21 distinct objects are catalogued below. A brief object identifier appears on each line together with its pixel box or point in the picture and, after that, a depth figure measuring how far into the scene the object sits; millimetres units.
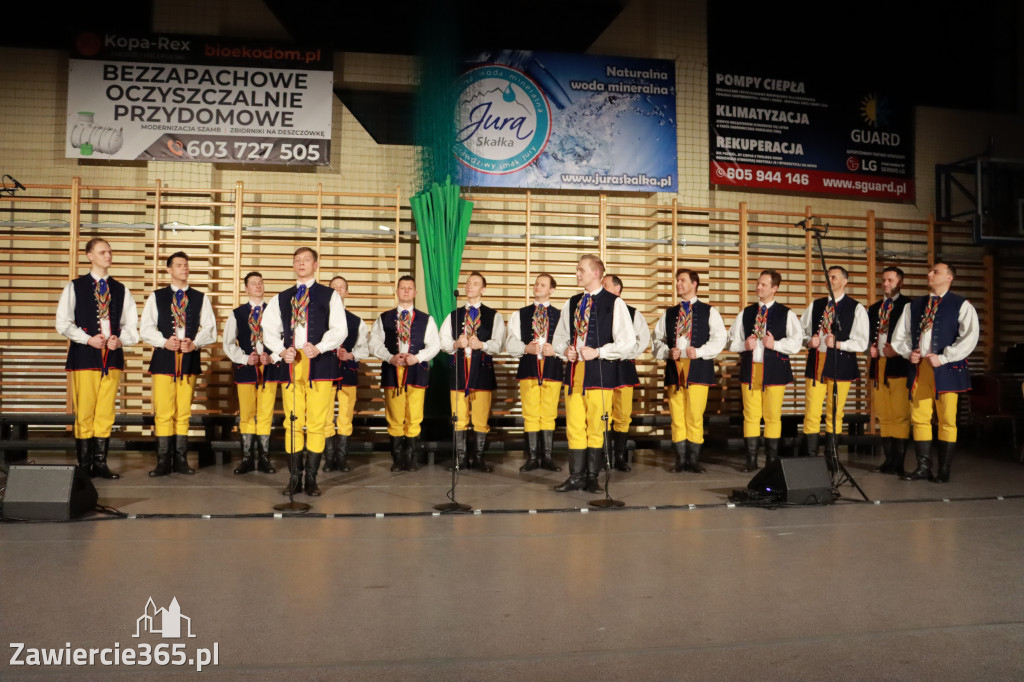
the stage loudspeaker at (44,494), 3959
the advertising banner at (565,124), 7898
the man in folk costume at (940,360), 5434
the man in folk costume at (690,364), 6075
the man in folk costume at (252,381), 5875
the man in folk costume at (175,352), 5758
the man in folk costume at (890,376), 5977
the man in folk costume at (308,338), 4684
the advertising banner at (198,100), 7457
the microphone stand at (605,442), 4551
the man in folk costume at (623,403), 6204
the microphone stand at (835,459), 4868
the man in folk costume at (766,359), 6023
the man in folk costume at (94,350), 5438
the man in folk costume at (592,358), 4855
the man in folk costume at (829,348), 6074
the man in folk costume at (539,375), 6223
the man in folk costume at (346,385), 6109
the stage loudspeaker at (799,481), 4516
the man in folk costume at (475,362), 6191
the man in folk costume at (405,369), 6098
